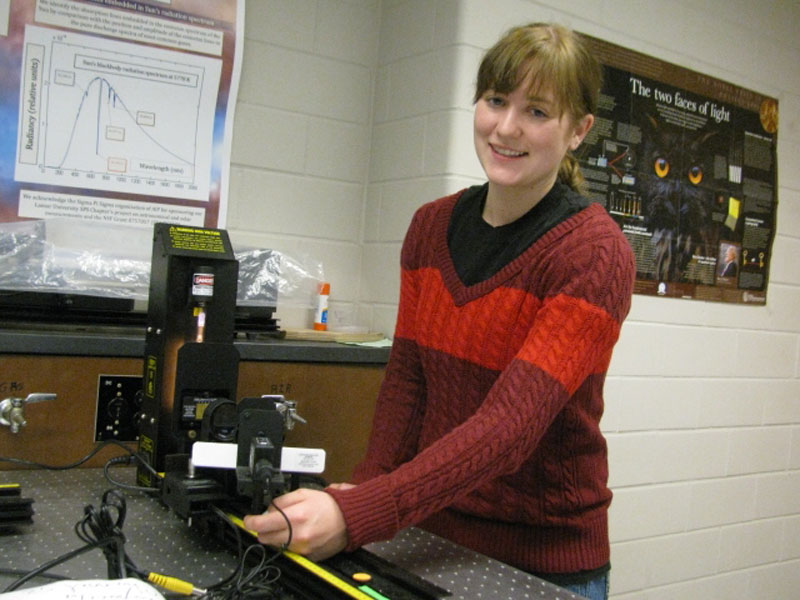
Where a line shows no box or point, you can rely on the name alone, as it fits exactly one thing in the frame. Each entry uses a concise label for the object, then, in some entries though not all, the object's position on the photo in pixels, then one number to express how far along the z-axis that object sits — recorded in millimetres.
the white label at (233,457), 1000
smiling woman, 1073
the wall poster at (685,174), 2350
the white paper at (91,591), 785
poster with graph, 1861
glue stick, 2160
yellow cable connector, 887
